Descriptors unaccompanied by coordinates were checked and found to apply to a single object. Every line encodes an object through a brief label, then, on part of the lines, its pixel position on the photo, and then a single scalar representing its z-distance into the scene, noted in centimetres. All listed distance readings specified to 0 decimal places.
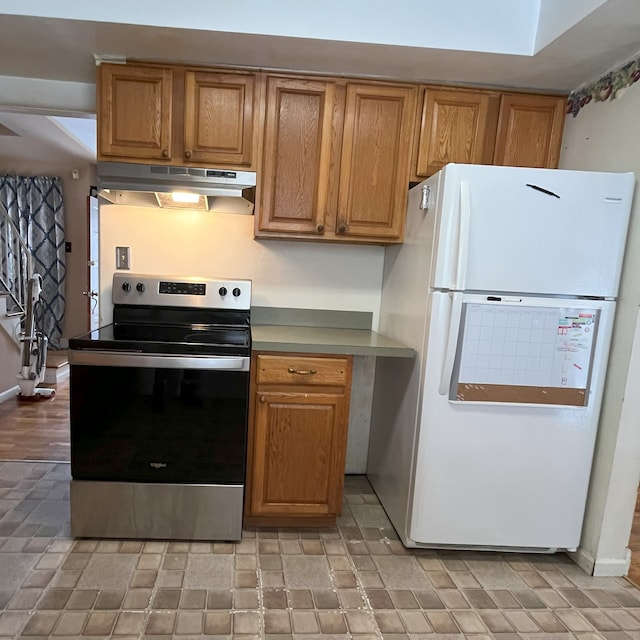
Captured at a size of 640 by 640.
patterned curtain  488
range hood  191
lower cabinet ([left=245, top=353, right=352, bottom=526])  186
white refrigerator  166
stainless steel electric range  172
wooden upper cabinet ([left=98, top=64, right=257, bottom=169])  195
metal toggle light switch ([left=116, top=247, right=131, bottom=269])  234
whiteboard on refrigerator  170
